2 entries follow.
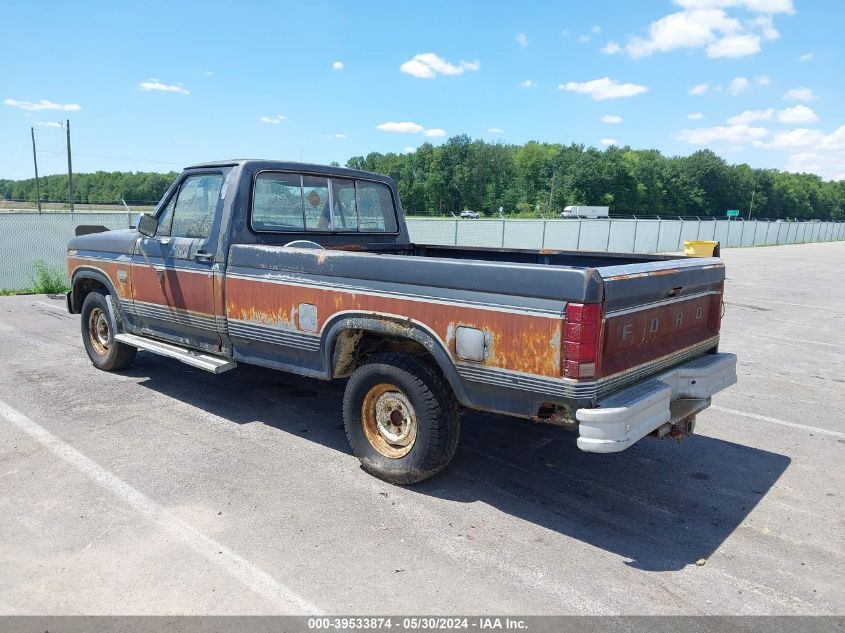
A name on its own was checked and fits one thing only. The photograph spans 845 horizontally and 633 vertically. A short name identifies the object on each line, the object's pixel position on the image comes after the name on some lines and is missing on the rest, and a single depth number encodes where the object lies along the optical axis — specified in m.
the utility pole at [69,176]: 47.61
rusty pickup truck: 3.29
